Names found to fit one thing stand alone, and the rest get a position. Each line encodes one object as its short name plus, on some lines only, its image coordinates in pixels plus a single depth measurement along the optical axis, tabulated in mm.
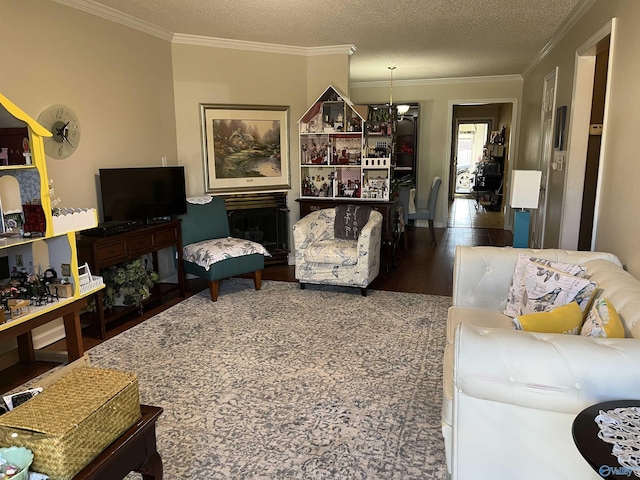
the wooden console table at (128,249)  3580
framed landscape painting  5285
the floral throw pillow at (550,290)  2232
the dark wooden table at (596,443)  1152
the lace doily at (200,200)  4809
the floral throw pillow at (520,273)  2533
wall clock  3527
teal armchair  4406
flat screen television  3945
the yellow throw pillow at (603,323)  1723
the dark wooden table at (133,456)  1368
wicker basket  1282
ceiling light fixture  8079
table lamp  3633
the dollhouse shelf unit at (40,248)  2717
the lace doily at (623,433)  1168
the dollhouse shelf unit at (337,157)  5371
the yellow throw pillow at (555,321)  1873
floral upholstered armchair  4441
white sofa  1479
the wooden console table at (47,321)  2668
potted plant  3910
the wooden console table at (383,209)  5289
